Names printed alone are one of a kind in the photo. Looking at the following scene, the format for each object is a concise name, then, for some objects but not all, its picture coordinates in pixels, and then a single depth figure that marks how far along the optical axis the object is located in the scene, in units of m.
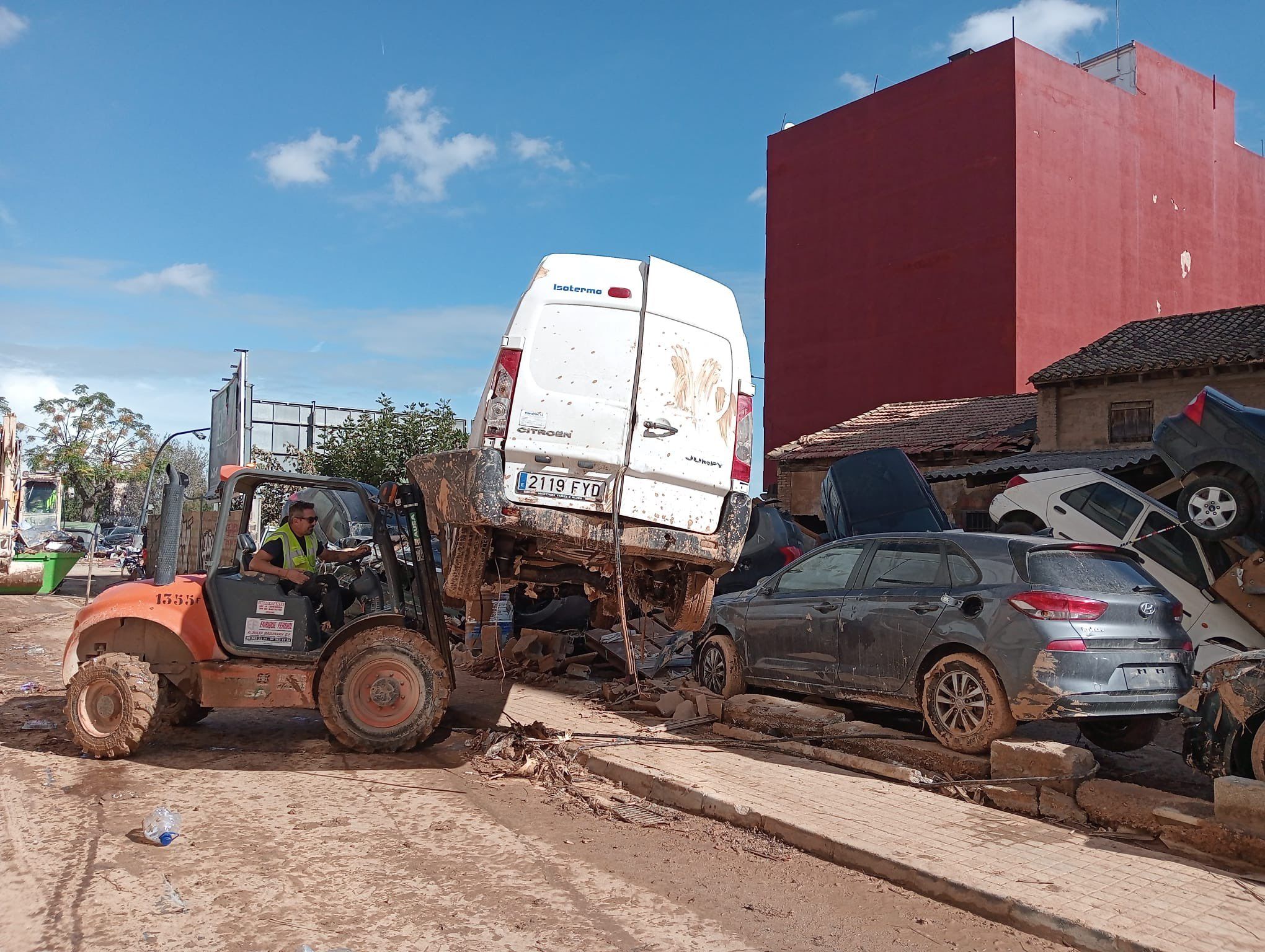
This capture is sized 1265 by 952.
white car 9.63
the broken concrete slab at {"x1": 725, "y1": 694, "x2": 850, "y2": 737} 7.81
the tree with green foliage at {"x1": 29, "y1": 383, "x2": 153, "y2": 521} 57.94
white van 6.33
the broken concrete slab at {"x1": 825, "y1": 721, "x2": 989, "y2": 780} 6.71
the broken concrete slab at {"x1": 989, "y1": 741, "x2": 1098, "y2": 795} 6.18
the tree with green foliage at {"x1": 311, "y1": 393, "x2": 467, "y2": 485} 23.98
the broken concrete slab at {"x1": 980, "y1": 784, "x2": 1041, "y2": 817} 6.21
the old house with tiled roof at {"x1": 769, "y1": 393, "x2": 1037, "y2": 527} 23.78
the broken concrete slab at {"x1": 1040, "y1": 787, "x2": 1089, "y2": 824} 6.07
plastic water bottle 5.28
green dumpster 21.36
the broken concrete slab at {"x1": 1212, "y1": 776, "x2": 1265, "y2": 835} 5.23
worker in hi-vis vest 7.55
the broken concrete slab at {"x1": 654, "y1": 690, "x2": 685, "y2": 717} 9.16
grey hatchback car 6.54
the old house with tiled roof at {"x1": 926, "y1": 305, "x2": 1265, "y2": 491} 20.61
